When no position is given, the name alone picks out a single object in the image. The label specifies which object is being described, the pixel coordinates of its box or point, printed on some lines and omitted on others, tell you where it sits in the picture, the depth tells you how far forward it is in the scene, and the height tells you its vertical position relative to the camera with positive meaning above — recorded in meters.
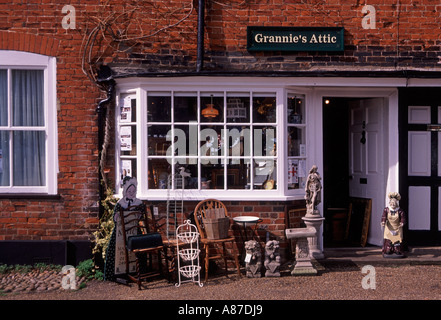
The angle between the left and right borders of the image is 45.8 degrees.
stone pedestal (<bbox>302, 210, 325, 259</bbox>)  8.07 -1.08
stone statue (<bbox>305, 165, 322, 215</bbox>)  8.08 -0.48
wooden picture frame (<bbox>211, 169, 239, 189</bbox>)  8.27 -0.32
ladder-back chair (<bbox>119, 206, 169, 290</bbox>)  7.09 -1.16
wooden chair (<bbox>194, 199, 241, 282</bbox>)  7.52 -1.19
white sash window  8.23 +0.46
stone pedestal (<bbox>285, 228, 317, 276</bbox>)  7.63 -1.41
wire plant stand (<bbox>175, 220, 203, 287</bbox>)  7.30 -1.40
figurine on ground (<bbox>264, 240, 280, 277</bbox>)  7.58 -1.48
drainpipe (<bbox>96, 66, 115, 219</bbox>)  8.13 +0.77
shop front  8.14 +0.37
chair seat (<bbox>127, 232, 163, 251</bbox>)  7.05 -1.13
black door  8.90 -0.23
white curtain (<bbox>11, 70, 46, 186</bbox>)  8.29 +0.80
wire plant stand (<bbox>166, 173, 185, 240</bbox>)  8.06 -0.67
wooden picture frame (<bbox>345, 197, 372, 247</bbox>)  9.25 -1.16
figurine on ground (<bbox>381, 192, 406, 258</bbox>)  8.18 -1.08
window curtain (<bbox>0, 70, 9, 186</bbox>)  8.29 +0.63
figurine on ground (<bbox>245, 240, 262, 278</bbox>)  7.56 -1.48
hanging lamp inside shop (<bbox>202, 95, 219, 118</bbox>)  8.25 +0.74
